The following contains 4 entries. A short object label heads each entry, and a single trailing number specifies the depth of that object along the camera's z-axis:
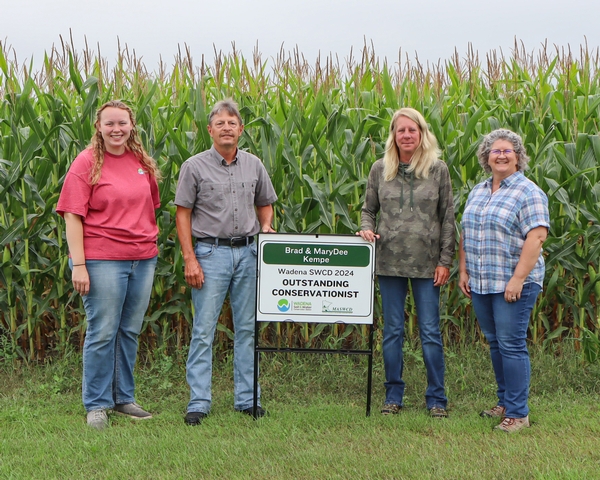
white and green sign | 5.20
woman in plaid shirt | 4.73
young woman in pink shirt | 4.79
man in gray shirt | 4.99
